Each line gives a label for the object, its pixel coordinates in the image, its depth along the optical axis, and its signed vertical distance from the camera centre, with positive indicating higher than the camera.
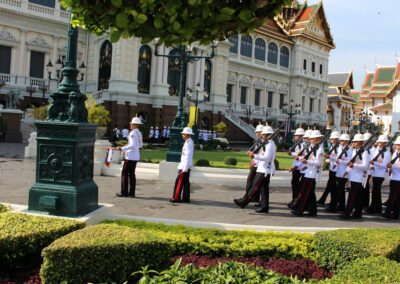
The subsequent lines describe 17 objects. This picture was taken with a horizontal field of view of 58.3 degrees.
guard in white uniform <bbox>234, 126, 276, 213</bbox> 7.86 -0.66
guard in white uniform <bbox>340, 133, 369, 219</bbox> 7.85 -0.76
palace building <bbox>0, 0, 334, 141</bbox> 28.36 +6.07
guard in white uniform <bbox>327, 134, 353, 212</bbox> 8.73 -0.69
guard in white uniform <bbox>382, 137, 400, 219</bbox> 8.27 -0.95
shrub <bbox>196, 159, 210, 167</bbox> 13.01 -0.83
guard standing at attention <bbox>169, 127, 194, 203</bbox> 8.54 -0.91
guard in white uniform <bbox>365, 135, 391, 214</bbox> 8.83 -0.57
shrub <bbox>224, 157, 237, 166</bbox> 13.78 -0.76
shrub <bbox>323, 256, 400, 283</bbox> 2.93 -1.05
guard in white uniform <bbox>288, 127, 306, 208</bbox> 9.04 -0.74
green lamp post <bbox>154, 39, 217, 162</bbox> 12.59 +0.10
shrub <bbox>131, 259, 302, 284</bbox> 2.87 -1.11
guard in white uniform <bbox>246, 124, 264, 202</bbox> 8.71 -0.71
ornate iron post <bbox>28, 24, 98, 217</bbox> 4.65 -0.39
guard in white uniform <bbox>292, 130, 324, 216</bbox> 7.87 -0.94
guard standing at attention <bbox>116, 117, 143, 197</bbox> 8.95 -0.61
